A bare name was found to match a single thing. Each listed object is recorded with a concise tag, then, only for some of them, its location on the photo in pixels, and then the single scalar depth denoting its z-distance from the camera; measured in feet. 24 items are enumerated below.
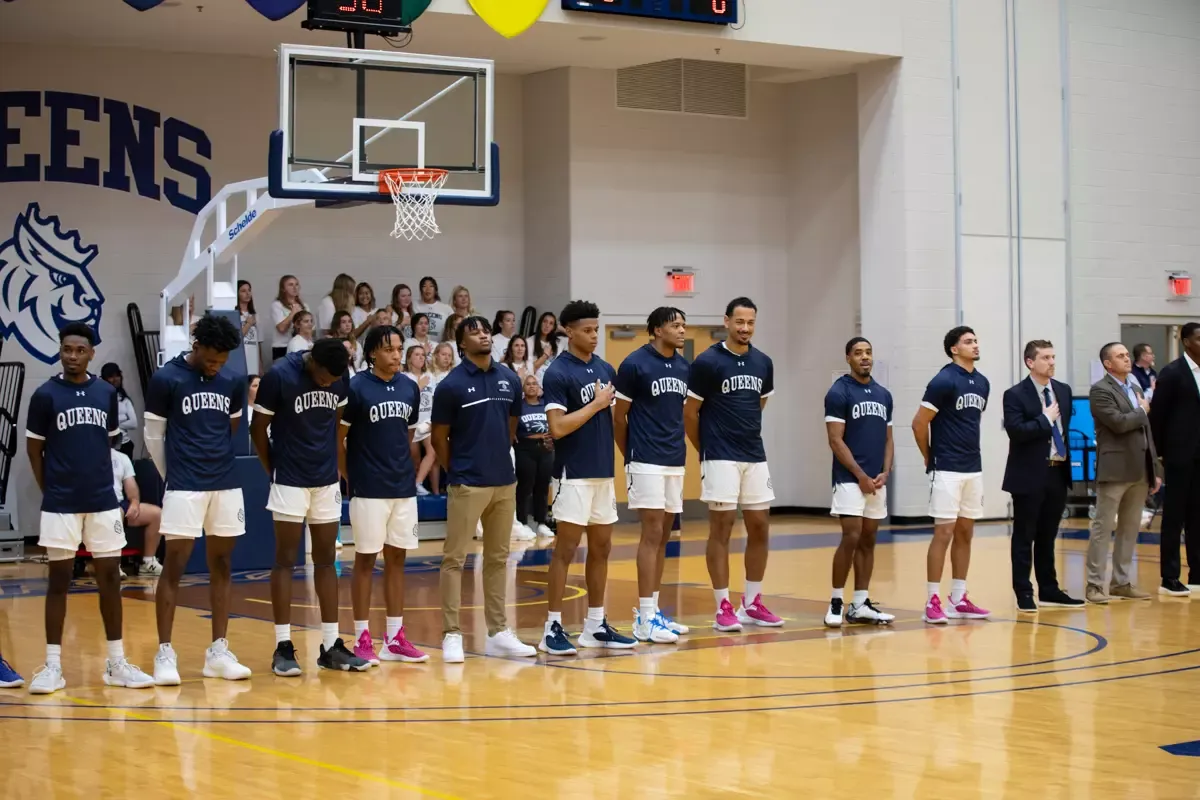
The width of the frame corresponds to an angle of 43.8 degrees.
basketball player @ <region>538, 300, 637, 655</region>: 29.55
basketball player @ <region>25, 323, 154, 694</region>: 26.27
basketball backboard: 37.11
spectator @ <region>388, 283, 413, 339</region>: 57.26
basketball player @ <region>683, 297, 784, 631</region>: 32.09
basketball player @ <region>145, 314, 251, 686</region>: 26.63
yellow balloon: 51.44
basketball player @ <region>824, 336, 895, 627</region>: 32.83
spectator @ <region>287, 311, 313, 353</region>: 54.54
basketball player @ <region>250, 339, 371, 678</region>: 27.50
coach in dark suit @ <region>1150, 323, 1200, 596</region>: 36.99
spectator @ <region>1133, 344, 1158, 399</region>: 56.39
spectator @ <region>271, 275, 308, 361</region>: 56.08
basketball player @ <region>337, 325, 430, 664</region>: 28.55
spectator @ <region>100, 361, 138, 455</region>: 50.80
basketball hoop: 38.01
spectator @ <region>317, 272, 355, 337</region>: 57.26
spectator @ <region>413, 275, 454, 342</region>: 59.00
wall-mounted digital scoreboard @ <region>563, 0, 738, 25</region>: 52.39
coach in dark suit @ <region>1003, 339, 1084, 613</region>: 34.47
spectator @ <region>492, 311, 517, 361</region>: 58.65
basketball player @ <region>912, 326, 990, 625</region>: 33.45
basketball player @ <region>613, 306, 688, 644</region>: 30.99
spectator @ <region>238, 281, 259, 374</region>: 54.75
